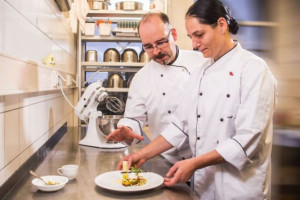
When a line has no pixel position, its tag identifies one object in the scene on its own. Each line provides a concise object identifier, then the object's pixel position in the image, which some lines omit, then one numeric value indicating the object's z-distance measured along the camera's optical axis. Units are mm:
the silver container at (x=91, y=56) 4012
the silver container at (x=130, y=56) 3932
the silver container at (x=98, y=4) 3918
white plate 1211
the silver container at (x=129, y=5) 3854
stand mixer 2160
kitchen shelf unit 3930
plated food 1276
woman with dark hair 1315
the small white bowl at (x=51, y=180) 1210
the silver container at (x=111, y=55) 3963
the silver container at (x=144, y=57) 3936
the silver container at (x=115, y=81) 3945
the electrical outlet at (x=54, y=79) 1963
